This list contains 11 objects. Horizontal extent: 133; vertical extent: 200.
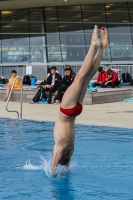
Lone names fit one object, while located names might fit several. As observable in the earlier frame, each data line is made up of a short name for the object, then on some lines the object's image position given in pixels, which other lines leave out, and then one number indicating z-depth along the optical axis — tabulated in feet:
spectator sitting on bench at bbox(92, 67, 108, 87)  70.23
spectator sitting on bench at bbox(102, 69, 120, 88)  68.74
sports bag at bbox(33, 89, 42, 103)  60.23
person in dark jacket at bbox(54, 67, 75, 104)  56.85
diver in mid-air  21.33
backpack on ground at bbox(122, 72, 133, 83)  74.18
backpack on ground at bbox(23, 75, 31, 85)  82.43
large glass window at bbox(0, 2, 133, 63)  105.19
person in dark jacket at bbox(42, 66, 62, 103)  59.21
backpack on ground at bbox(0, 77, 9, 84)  86.06
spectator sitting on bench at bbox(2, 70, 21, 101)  63.24
